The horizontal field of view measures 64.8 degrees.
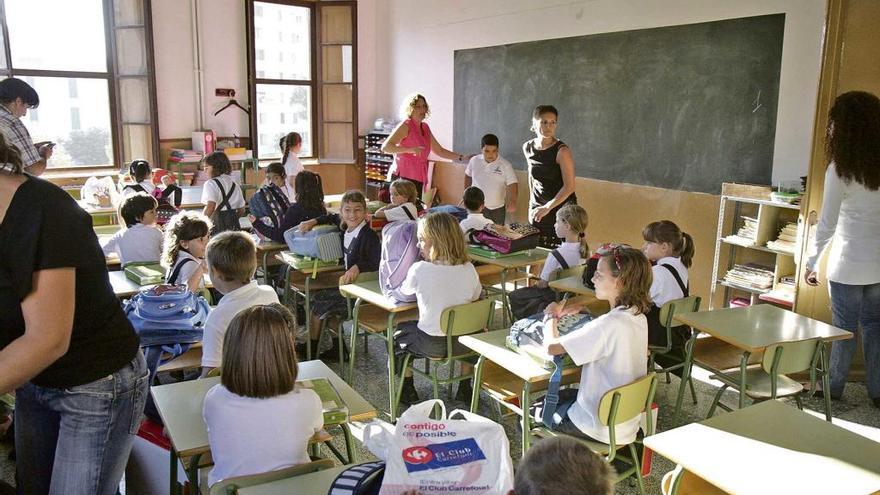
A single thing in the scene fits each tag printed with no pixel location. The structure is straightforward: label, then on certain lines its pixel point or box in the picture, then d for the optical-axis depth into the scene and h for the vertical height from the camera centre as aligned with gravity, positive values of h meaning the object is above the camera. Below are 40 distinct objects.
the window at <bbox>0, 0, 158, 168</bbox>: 7.80 +0.47
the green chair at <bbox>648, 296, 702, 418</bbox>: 3.46 -1.00
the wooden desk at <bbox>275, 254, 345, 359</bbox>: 4.34 -1.04
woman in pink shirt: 5.96 -0.18
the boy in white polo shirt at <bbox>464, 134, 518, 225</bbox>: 6.12 -0.46
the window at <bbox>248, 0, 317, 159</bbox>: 9.19 +0.61
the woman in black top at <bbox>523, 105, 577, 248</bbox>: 5.15 -0.36
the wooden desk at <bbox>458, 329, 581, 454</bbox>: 2.71 -0.95
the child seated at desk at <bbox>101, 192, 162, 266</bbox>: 4.10 -0.69
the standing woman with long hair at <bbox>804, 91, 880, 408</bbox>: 3.62 -0.50
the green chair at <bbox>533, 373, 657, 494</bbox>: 2.42 -1.00
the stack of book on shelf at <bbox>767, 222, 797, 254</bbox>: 4.68 -0.75
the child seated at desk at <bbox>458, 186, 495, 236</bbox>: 4.75 -0.61
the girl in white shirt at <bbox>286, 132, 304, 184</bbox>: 7.07 -0.33
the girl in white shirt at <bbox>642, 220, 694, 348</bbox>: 3.54 -0.71
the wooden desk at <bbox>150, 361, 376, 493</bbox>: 2.03 -0.92
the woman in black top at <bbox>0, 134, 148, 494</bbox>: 1.42 -0.50
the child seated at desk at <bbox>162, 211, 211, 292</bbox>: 3.46 -0.67
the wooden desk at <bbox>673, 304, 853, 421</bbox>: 3.08 -0.92
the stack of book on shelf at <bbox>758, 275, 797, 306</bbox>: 4.66 -1.10
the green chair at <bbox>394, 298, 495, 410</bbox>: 3.35 -0.96
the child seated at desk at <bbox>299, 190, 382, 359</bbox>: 4.25 -0.78
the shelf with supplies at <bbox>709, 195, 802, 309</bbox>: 4.74 -0.90
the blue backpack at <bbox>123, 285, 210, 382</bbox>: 2.86 -0.84
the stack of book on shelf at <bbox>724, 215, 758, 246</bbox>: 4.95 -0.75
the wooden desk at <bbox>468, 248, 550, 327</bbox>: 4.37 -0.86
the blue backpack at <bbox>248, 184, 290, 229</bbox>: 4.99 -0.60
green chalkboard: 5.09 +0.24
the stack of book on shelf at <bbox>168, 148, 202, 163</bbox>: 8.23 -0.44
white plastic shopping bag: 1.47 -0.72
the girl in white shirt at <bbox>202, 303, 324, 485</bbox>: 1.92 -0.79
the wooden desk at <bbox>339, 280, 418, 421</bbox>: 3.57 -0.93
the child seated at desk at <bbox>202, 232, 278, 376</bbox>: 2.75 -0.68
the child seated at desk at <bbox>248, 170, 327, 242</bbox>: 4.88 -0.61
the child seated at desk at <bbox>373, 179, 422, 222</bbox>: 4.75 -0.56
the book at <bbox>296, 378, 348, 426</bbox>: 2.15 -0.90
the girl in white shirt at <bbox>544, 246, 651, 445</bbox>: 2.55 -0.80
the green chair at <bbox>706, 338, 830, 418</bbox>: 3.03 -1.08
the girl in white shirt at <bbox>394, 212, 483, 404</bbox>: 3.40 -0.76
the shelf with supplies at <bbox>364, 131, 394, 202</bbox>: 9.24 -0.57
